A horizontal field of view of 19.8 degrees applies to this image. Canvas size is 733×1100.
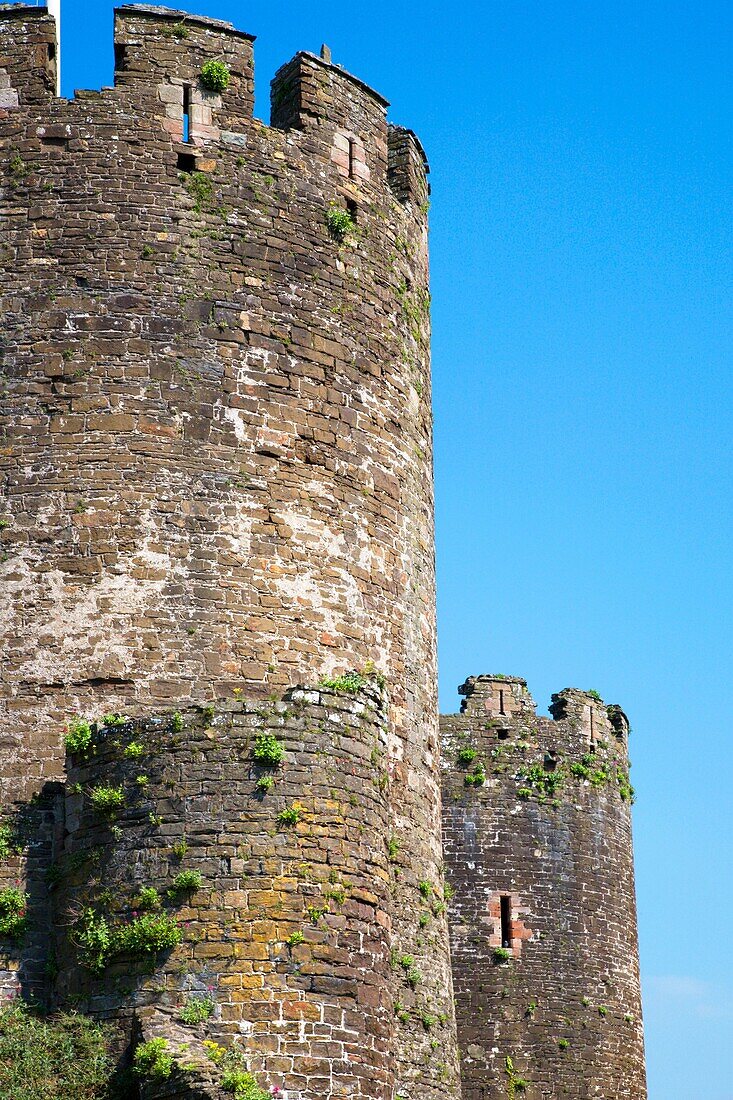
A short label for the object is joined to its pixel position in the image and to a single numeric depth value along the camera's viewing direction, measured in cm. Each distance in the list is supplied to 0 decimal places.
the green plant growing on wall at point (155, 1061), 1542
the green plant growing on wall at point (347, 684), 1716
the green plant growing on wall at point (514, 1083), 2783
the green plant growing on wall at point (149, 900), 1603
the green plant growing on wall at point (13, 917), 1747
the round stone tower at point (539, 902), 2822
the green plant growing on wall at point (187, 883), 1595
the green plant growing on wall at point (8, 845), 1777
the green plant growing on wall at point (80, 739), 1734
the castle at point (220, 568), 1605
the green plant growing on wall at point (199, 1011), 1558
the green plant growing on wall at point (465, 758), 2944
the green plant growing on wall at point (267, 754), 1633
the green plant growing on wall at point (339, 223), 2112
